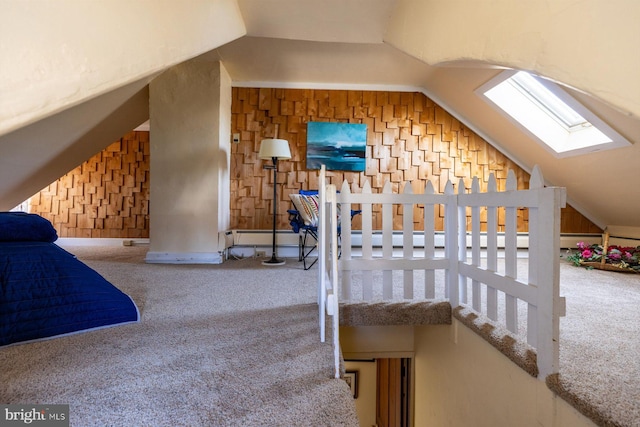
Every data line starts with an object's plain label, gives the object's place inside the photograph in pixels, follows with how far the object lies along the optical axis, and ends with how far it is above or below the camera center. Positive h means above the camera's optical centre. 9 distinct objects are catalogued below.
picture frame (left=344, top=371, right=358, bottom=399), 4.06 -2.10
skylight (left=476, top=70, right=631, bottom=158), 3.34 +1.21
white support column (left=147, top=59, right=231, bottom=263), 3.73 +0.64
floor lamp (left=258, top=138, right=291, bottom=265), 3.72 +0.78
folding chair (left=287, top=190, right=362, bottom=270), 3.28 +0.05
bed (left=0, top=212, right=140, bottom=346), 1.46 -0.38
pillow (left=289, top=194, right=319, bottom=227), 3.28 +0.10
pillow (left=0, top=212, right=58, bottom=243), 1.67 -0.08
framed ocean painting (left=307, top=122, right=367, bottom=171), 4.34 +1.00
